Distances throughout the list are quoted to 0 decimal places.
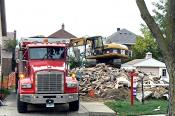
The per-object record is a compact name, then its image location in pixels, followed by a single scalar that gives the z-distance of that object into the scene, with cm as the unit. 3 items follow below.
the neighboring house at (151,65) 5863
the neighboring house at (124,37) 9115
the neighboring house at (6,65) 4348
